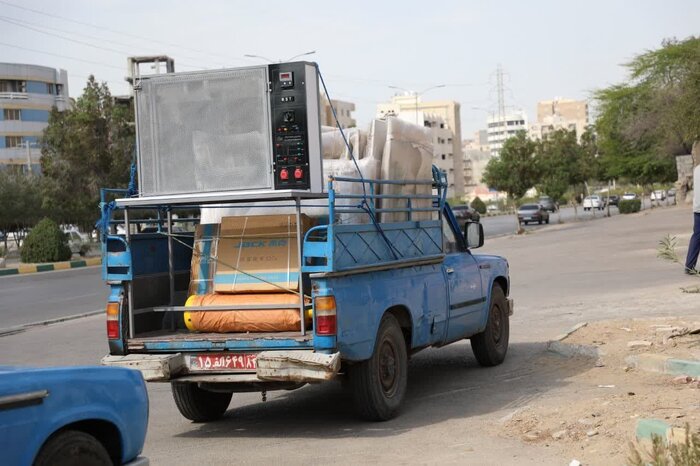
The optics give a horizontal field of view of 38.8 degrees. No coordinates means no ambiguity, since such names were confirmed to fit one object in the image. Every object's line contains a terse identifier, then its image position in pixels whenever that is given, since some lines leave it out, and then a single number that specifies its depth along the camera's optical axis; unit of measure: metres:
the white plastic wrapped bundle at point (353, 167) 8.41
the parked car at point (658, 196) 89.32
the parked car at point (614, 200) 92.99
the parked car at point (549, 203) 73.40
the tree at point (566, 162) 68.44
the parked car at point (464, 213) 47.82
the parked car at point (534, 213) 61.16
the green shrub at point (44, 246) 39.19
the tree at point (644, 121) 60.31
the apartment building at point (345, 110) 173.70
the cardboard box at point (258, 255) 7.94
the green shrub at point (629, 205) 68.62
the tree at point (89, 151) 44.19
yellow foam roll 7.70
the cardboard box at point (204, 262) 8.30
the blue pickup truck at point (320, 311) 7.29
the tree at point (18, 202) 56.78
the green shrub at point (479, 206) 103.18
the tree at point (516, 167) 55.94
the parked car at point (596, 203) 82.93
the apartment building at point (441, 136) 182.69
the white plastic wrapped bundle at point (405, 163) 8.91
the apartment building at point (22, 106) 106.50
